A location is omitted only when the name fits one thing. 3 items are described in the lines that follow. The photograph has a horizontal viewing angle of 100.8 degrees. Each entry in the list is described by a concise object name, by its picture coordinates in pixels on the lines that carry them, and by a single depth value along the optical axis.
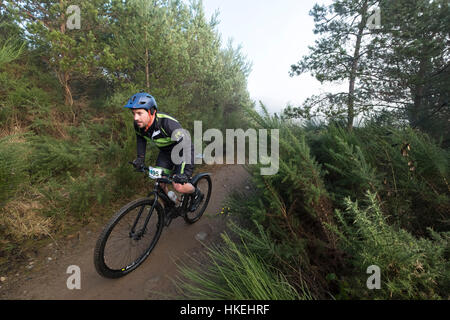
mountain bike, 2.19
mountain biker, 2.55
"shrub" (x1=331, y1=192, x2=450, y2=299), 1.14
